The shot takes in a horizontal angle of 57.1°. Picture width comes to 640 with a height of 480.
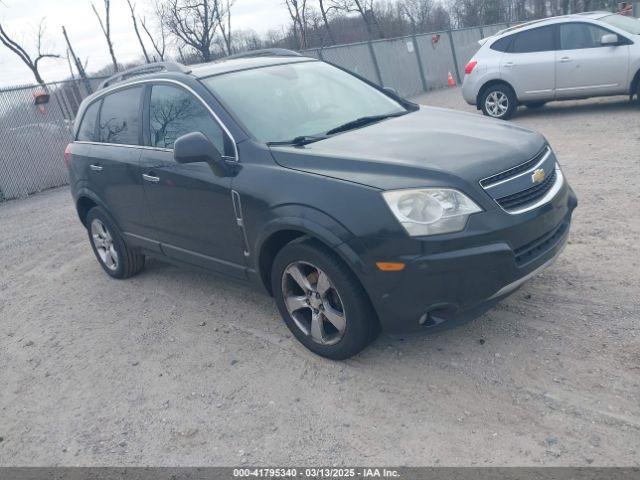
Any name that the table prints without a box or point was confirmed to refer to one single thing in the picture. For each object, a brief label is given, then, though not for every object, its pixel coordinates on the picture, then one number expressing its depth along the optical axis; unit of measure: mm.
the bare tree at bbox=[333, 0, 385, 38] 41219
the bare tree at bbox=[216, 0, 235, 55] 37969
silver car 9625
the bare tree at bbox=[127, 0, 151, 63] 41781
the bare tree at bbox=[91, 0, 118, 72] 38000
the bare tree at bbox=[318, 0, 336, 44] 41144
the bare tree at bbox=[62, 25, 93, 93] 13914
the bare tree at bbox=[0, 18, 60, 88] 28578
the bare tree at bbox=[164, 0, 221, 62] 36719
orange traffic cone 20973
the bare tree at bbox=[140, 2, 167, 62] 39466
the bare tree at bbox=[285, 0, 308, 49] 40094
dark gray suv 3125
